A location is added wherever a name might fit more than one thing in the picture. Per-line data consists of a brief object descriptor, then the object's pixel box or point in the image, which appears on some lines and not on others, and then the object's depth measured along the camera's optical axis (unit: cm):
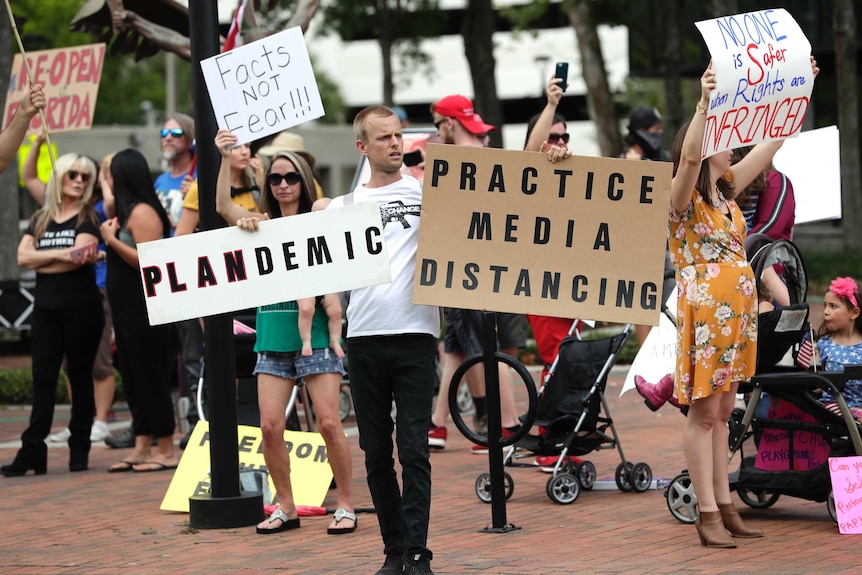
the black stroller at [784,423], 1359
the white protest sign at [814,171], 1711
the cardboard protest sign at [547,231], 1245
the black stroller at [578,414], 1593
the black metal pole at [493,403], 1367
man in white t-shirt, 1192
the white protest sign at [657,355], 1494
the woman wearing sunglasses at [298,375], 1439
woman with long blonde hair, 1927
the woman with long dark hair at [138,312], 1880
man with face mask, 1969
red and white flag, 1586
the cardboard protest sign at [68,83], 2150
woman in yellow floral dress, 1269
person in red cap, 1936
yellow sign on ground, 1585
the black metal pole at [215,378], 1500
